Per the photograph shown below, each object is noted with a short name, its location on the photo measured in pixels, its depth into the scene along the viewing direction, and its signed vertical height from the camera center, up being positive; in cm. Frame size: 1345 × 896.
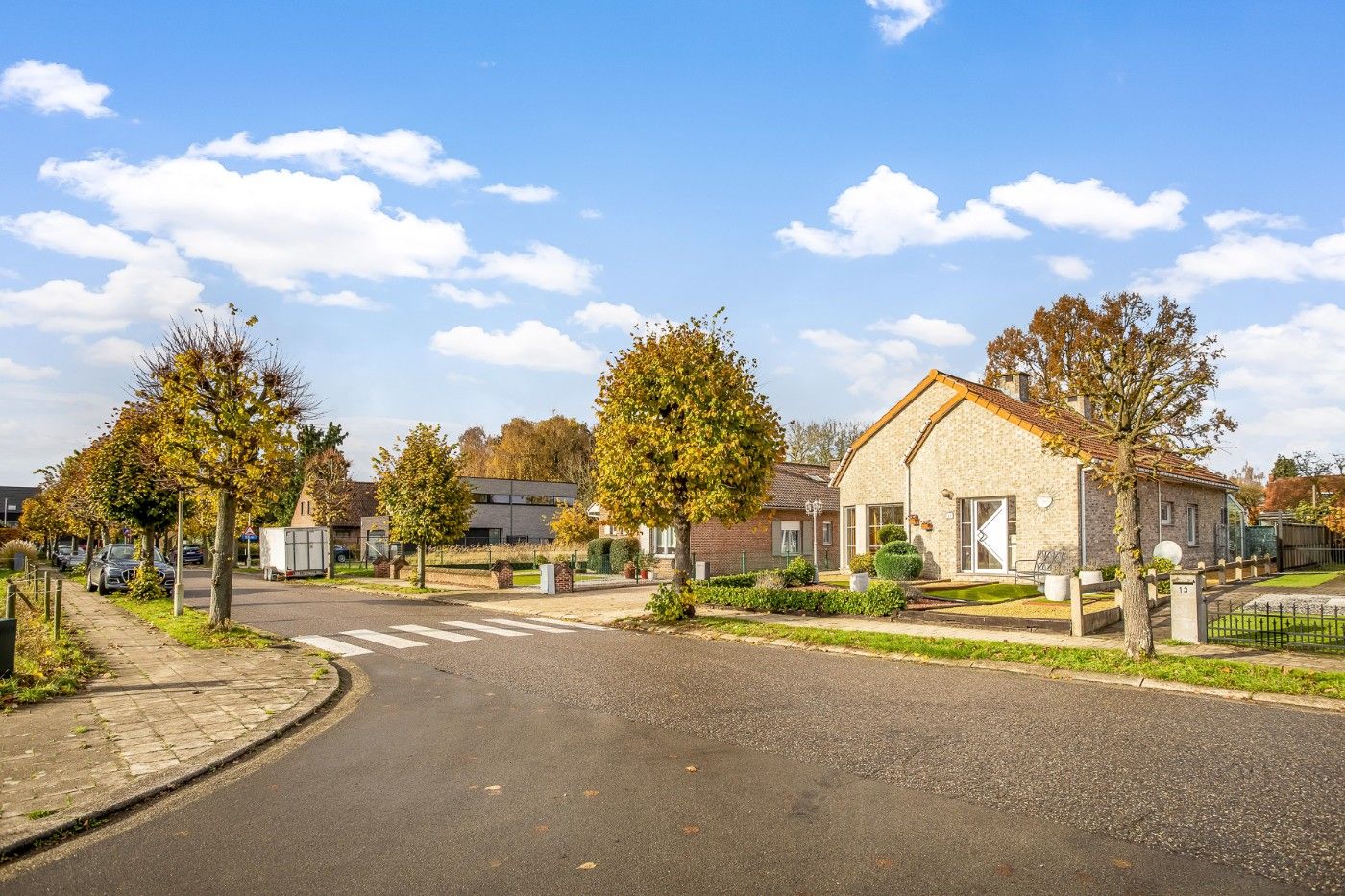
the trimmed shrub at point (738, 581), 2228 -188
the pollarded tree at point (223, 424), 1572 +168
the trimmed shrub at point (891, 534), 2677 -76
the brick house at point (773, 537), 3434 -113
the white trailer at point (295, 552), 3825 -189
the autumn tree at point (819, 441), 6650 +561
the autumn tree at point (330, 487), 4884 +153
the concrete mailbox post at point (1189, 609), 1296 -155
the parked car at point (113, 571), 2923 -208
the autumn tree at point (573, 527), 4178 -81
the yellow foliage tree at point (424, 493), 2925 +64
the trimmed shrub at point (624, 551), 3516 -170
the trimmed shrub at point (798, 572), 2347 -174
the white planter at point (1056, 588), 1877 -175
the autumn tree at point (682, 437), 1727 +153
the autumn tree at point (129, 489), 2512 +70
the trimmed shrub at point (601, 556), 3628 -195
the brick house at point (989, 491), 2277 +56
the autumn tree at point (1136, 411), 1195 +146
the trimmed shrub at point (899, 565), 2386 -157
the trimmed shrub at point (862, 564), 2661 -171
